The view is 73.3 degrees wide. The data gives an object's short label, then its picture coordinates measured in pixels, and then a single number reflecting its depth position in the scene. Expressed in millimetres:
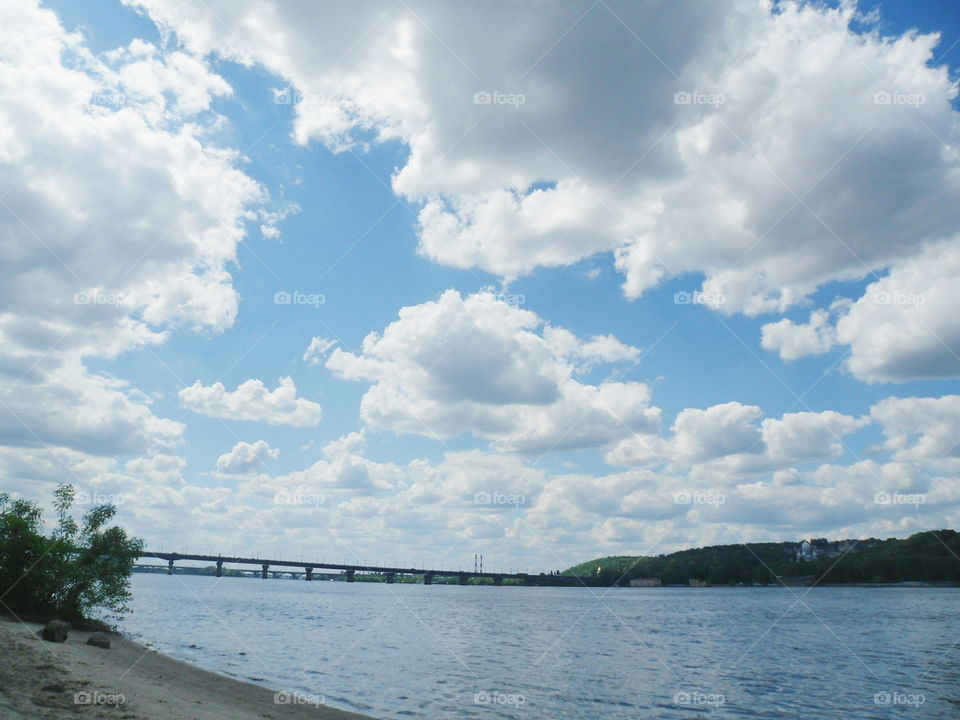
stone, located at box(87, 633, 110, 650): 36778
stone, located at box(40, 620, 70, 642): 32656
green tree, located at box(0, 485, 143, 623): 39719
